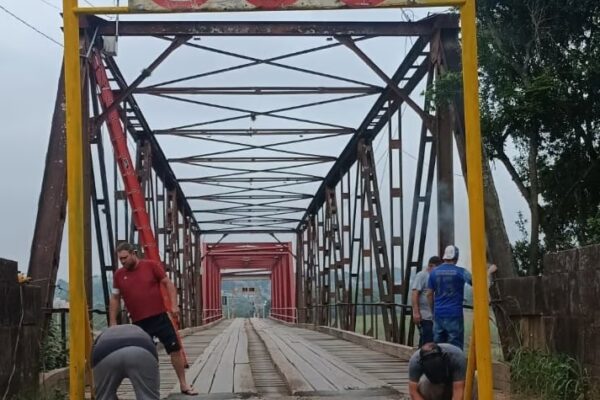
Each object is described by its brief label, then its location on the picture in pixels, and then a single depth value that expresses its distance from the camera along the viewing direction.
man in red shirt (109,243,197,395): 7.68
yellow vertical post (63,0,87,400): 4.98
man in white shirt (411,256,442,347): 10.02
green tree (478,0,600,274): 10.77
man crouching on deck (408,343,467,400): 5.81
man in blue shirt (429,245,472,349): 8.53
